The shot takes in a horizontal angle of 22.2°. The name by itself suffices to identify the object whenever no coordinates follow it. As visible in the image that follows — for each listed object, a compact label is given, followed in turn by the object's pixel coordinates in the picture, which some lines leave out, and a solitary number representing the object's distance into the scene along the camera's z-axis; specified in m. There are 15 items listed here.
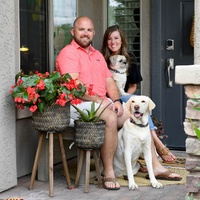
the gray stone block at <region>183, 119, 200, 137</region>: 3.46
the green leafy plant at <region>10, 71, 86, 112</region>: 3.96
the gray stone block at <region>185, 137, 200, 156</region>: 3.46
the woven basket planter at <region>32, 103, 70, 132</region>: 4.10
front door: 6.00
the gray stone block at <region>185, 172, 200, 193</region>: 3.46
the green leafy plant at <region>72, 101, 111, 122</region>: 4.23
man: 4.39
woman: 5.13
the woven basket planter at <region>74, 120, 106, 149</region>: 4.17
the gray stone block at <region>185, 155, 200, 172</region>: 3.48
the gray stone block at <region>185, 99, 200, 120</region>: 3.44
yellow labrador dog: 4.29
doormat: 4.54
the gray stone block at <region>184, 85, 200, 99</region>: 3.50
